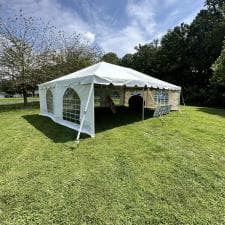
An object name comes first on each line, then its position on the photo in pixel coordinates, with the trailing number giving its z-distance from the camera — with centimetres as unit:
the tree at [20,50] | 1391
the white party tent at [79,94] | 610
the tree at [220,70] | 1498
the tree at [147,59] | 2527
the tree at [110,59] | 2652
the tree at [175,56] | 2384
